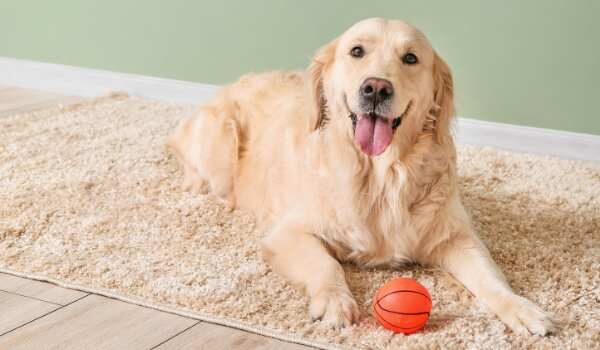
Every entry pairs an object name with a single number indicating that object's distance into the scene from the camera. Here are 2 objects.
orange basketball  1.93
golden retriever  2.21
